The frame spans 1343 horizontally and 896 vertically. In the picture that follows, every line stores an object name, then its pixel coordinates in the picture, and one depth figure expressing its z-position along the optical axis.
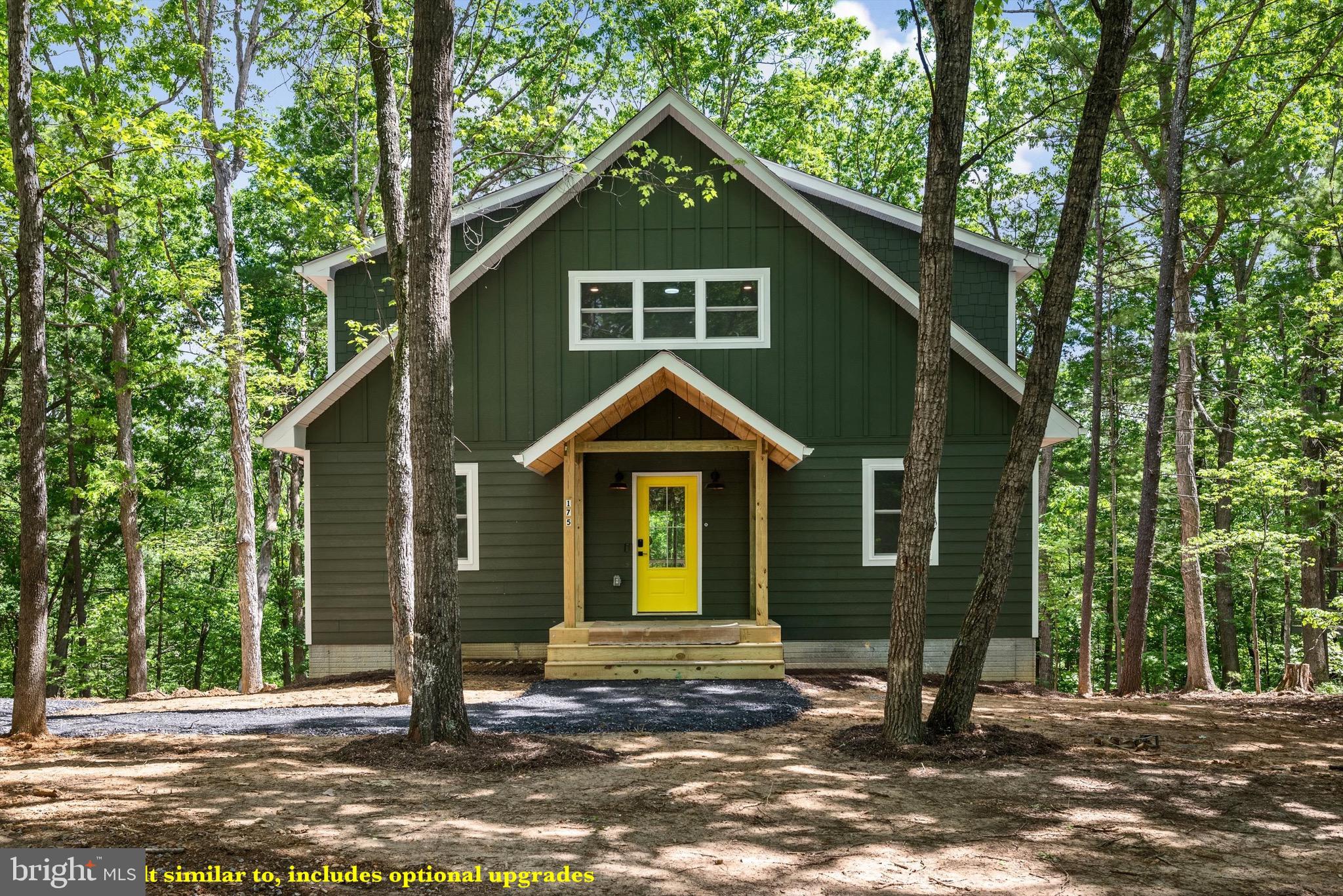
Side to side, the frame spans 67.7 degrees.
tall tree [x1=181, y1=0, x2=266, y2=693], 13.89
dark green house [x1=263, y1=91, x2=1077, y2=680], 12.87
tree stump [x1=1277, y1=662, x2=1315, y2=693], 13.27
